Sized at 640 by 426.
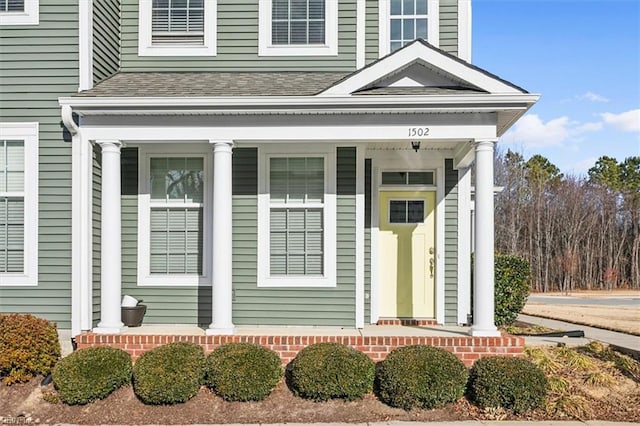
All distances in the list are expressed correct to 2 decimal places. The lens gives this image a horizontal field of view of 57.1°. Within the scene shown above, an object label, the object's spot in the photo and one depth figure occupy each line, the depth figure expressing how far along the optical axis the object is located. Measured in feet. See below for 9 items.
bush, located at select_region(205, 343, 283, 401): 21.79
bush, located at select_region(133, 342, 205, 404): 21.59
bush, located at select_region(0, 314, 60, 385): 22.95
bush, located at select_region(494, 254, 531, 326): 35.29
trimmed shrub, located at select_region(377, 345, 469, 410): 21.35
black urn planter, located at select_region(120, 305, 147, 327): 27.35
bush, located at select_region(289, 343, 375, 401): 21.67
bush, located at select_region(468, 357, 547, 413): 21.29
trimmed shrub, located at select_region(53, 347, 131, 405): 21.61
